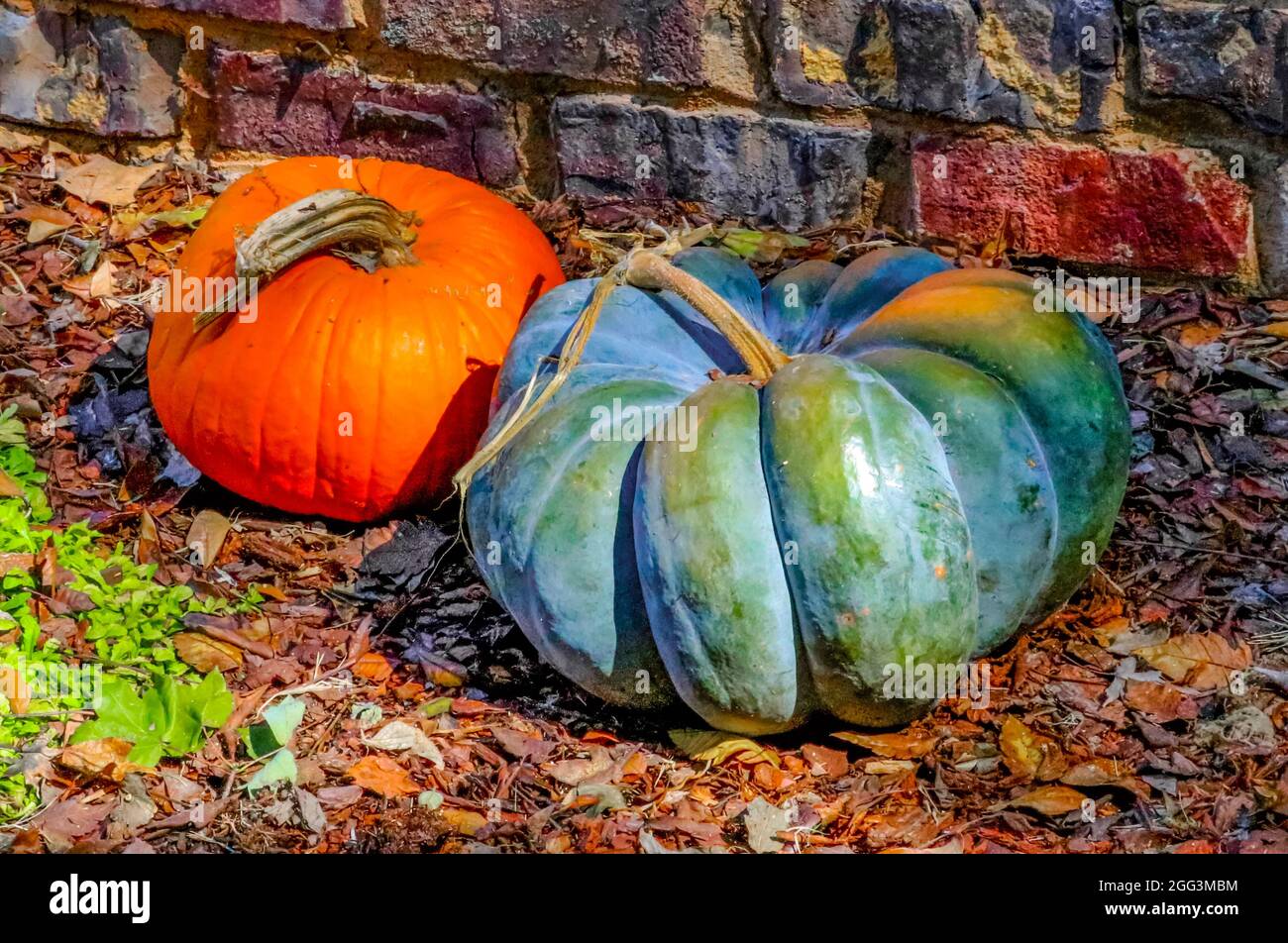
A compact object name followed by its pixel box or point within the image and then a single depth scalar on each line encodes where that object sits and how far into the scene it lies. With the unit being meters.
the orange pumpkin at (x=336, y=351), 3.36
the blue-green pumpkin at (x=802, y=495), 2.54
